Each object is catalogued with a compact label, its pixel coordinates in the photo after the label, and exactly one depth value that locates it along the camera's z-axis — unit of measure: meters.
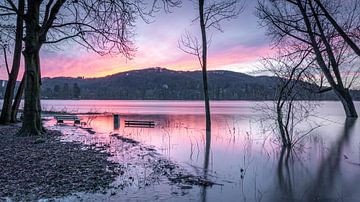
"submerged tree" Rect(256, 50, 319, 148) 12.96
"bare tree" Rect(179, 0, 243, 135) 19.46
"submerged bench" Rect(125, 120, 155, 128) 25.98
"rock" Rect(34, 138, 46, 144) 12.77
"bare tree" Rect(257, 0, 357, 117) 14.23
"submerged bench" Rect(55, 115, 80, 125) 28.42
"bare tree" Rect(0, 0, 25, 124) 20.44
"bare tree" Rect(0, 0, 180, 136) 14.53
